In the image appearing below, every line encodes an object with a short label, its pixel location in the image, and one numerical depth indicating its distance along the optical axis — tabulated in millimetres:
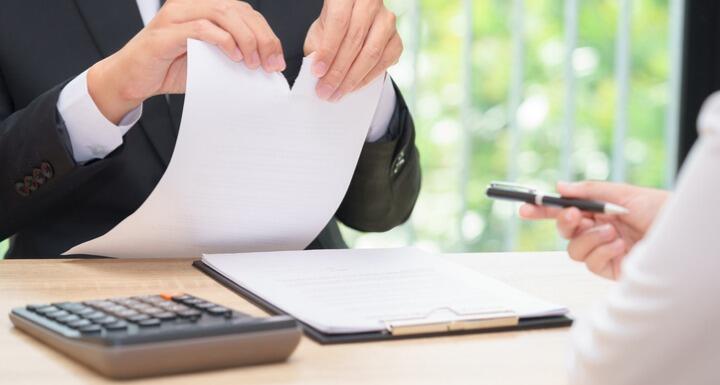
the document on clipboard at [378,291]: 1348
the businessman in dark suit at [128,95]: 1581
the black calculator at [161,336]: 1213
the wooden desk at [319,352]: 1233
